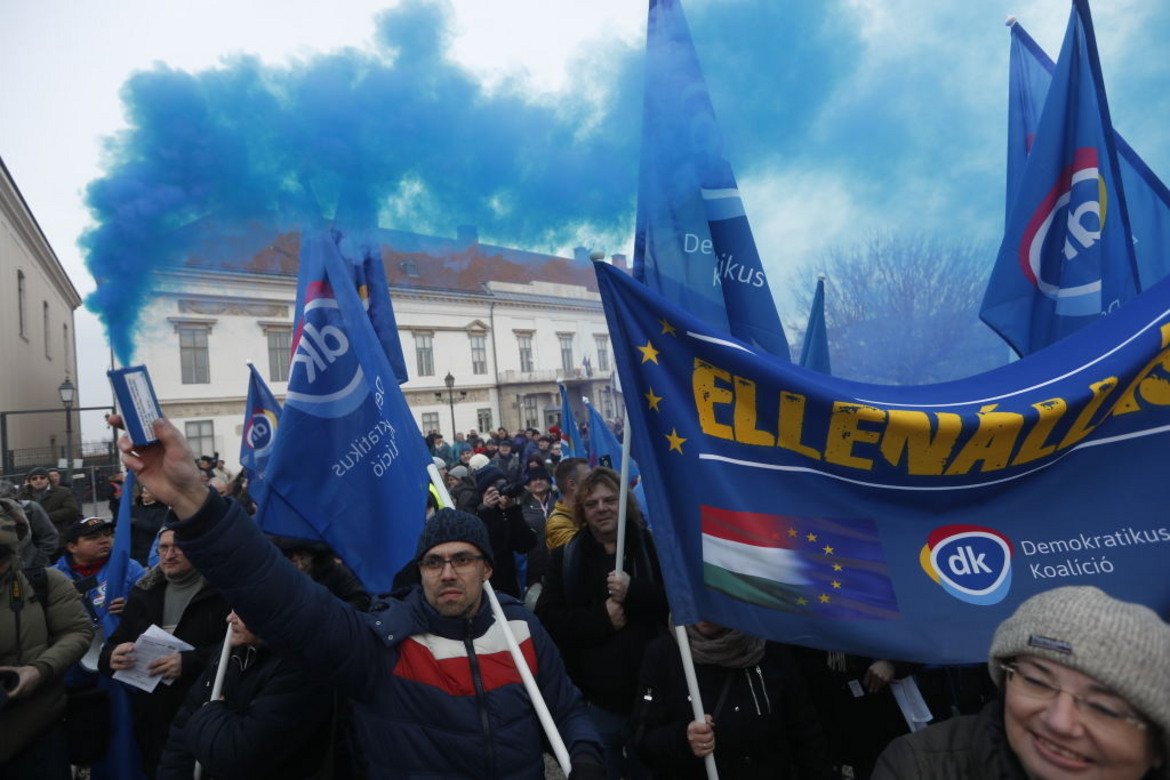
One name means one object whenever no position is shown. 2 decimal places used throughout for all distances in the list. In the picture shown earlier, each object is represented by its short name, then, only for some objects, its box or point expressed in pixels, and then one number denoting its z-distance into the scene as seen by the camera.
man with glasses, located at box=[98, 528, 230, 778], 3.17
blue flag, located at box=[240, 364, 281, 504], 5.70
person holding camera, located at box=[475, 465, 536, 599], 5.59
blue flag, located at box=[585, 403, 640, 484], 8.22
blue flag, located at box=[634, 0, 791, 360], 3.71
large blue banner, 2.45
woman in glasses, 1.44
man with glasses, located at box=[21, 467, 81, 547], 8.20
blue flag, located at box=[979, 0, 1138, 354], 3.61
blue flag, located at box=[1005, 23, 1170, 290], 4.50
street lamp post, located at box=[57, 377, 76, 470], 18.85
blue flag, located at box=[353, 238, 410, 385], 5.06
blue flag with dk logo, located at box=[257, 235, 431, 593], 3.32
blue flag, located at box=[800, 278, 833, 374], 5.24
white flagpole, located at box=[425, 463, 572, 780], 2.24
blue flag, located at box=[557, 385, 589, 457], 11.70
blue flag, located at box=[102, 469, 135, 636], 3.87
